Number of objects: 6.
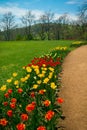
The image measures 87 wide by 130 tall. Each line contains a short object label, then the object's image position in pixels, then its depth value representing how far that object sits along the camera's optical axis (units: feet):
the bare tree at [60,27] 156.34
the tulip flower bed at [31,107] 10.27
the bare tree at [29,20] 161.10
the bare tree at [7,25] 162.97
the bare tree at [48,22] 158.58
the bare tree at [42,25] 153.12
